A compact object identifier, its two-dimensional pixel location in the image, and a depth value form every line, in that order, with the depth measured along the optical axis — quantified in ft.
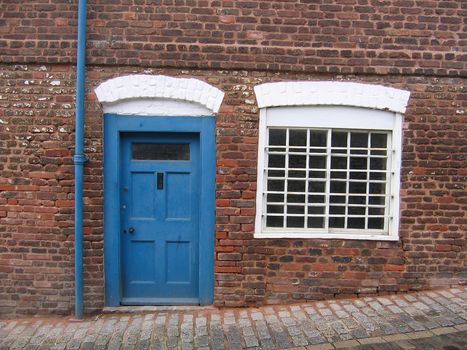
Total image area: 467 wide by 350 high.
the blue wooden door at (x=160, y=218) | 15.02
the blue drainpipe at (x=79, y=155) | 13.97
